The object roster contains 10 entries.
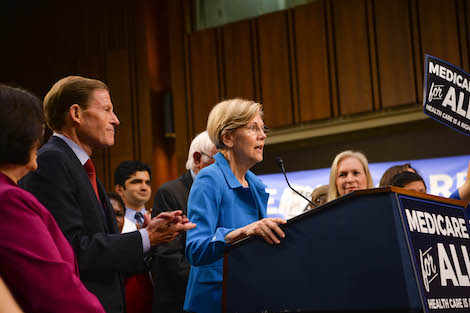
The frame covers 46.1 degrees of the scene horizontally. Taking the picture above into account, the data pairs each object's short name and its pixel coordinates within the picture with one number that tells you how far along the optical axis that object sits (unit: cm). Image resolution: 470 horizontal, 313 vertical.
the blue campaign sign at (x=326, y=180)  555
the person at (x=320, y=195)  375
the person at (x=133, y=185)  465
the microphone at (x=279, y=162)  214
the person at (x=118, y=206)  395
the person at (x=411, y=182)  296
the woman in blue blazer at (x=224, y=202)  180
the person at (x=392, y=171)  341
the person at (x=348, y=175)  323
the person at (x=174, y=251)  281
